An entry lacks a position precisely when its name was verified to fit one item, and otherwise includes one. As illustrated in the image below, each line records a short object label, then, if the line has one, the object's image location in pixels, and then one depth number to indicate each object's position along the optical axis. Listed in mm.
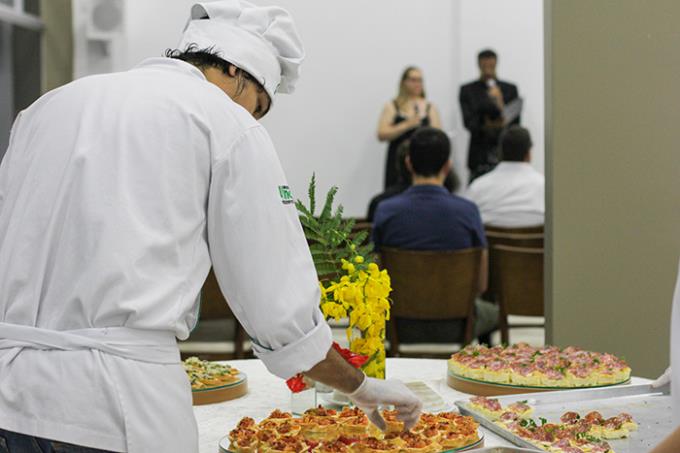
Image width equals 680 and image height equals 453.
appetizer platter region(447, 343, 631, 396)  3950
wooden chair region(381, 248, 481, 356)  5565
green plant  3757
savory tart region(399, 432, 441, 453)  3366
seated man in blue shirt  5984
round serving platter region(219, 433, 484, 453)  3387
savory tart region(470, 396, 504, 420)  3656
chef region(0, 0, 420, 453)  2854
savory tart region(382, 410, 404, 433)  3462
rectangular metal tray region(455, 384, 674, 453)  3606
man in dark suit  11071
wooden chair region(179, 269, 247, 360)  5672
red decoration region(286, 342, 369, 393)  3691
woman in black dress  10879
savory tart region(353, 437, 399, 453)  3368
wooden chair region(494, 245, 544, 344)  5723
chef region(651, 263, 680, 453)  2415
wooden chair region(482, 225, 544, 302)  6308
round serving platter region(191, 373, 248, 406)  3918
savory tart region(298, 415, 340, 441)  3482
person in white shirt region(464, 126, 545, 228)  7160
